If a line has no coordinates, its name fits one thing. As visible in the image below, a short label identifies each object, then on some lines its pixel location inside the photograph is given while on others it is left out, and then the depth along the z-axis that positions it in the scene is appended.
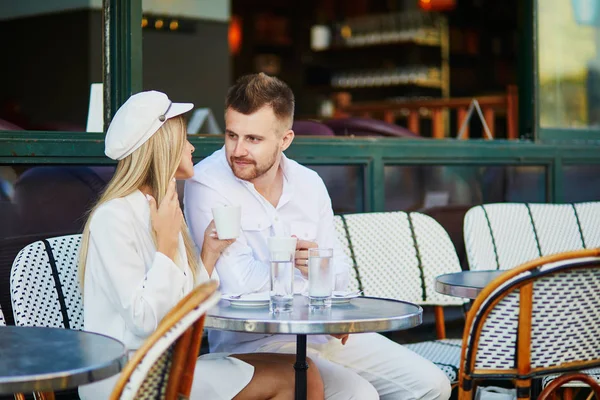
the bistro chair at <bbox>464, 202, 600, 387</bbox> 4.16
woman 2.49
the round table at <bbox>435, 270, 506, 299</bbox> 3.08
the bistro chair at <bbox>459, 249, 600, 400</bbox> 2.47
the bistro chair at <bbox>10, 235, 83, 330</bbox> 2.83
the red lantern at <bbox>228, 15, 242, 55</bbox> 10.74
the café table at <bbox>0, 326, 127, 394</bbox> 1.83
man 3.07
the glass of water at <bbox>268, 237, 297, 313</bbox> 2.64
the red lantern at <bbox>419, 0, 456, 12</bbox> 8.71
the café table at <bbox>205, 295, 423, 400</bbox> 2.44
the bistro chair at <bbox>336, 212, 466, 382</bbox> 3.86
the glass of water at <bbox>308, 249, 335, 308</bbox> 2.69
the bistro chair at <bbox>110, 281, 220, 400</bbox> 1.79
